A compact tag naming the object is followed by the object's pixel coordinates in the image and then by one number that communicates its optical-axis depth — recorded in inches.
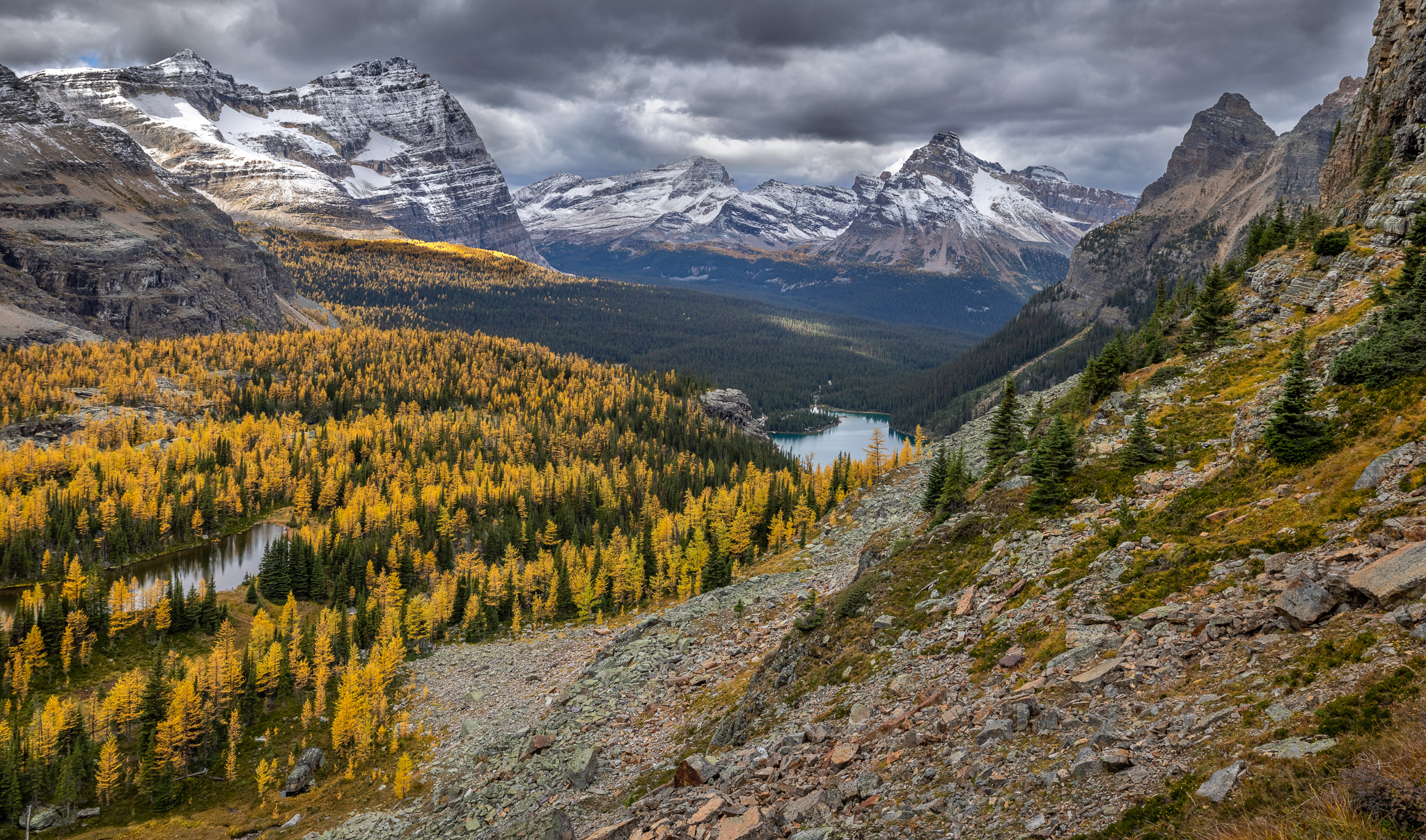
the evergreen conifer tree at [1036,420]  2246.6
